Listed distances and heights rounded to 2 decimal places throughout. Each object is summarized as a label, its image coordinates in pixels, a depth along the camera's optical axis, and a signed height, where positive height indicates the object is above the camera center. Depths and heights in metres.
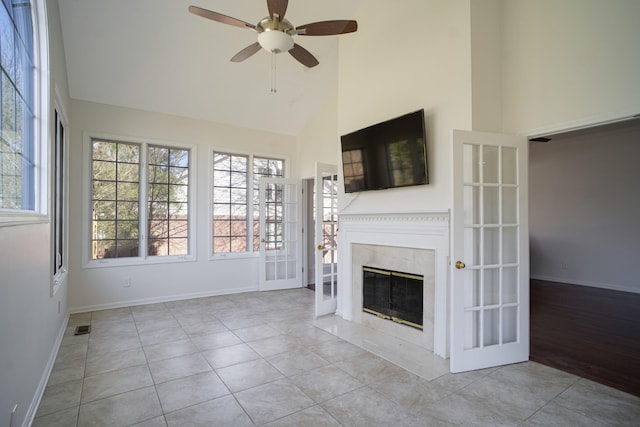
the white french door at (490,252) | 2.84 -0.36
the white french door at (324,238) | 4.44 -0.36
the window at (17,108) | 2.00 +0.75
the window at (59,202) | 3.61 +0.15
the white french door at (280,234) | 6.05 -0.38
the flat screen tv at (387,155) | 3.32 +0.65
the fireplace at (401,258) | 3.19 -0.51
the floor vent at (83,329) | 3.80 -1.36
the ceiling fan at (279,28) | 2.68 +1.64
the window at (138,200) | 4.88 +0.23
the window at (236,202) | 5.81 +0.21
